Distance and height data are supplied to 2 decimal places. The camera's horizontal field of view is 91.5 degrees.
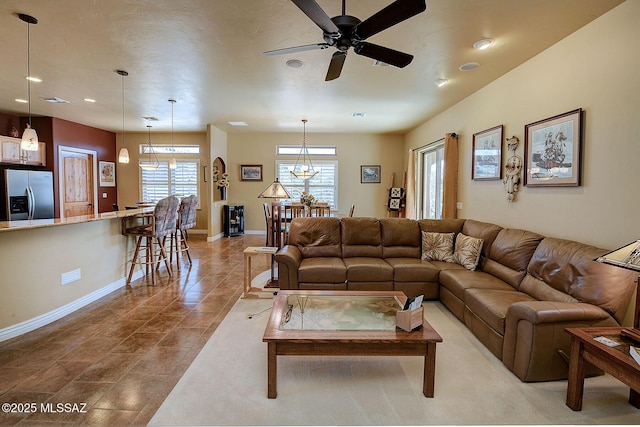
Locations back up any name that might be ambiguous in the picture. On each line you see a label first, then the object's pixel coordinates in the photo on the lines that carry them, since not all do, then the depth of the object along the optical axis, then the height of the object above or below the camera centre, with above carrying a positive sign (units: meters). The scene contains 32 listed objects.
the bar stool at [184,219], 5.20 -0.43
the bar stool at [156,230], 4.34 -0.50
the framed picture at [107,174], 8.16 +0.56
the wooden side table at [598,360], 1.61 -0.90
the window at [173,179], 8.66 +0.45
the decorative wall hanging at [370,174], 8.70 +0.64
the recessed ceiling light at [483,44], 3.07 +1.55
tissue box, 2.09 -0.83
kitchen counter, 2.72 -0.28
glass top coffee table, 2.01 -0.92
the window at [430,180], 6.46 +0.38
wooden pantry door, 7.02 +0.30
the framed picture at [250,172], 8.70 +0.65
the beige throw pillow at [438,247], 4.00 -0.64
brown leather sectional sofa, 2.16 -0.79
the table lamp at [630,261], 1.69 -0.35
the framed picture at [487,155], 4.15 +0.61
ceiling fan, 1.84 +1.12
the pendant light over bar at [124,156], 5.27 +0.65
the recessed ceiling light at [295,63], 3.62 +1.57
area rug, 1.85 -1.31
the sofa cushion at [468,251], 3.64 -0.64
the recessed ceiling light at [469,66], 3.67 +1.58
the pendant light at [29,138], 3.15 +0.58
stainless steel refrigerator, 5.83 +0.00
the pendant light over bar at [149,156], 8.64 +1.09
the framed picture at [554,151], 2.91 +0.49
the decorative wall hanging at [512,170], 3.73 +0.34
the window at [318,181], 8.67 +0.43
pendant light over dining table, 8.53 +1.01
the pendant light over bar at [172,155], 5.41 +1.11
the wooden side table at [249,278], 3.84 -1.03
